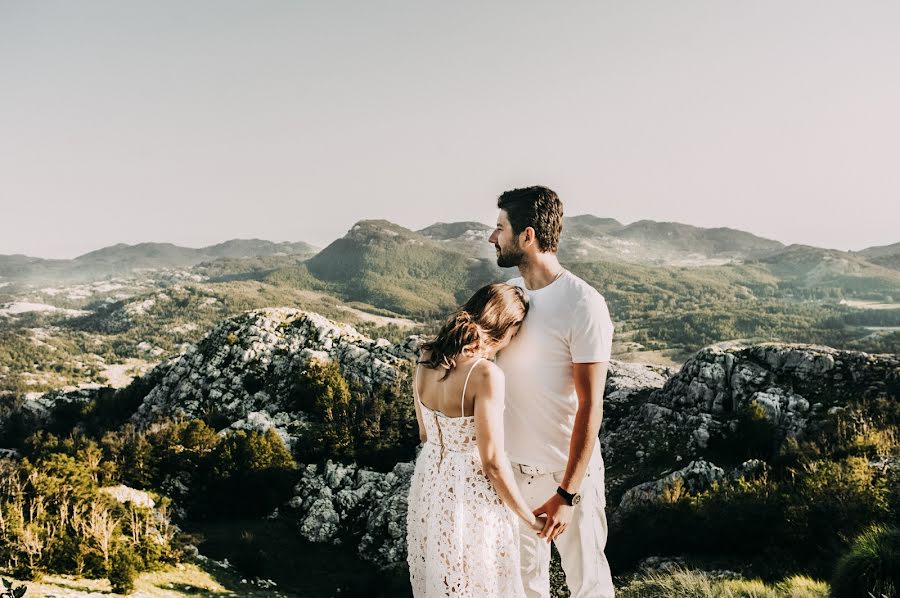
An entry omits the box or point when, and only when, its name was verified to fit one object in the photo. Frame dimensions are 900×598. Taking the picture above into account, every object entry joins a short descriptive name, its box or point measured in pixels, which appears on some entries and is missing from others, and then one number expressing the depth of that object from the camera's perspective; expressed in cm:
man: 360
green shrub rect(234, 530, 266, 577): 1533
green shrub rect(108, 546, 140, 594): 1063
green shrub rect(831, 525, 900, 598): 531
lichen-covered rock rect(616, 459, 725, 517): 1391
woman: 349
